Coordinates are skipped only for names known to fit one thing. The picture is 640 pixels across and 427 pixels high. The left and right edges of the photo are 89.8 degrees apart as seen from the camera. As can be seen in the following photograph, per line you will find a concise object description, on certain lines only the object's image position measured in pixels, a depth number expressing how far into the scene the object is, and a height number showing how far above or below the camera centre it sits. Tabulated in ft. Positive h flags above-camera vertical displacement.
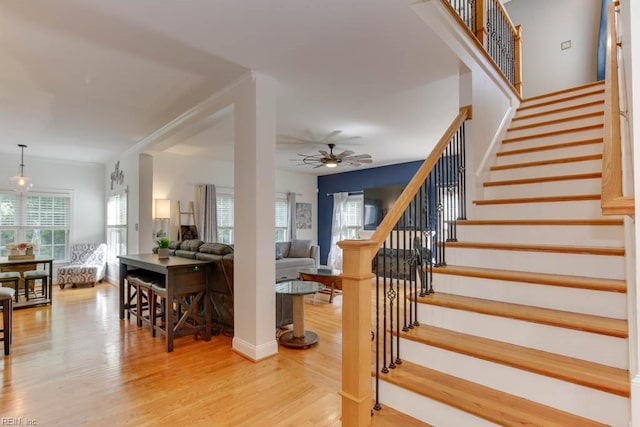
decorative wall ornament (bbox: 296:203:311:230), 28.30 +0.25
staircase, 4.98 -1.82
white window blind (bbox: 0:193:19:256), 20.29 +0.06
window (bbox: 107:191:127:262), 20.54 -0.38
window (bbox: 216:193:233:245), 23.23 +0.16
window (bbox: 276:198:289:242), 27.14 +0.07
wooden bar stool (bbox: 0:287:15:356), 9.99 -3.03
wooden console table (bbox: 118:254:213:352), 10.44 -2.05
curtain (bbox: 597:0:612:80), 14.52 +7.96
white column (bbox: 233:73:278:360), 9.76 -0.06
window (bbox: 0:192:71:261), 20.45 -0.08
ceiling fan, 17.22 +3.30
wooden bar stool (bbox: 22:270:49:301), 15.80 -2.88
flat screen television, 23.52 +1.29
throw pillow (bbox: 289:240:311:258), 22.97 -2.17
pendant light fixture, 17.48 +2.03
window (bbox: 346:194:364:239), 26.78 +0.40
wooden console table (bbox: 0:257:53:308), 15.41 -2.61
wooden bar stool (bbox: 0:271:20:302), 14.70 -2.67
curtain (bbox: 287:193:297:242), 27.25 +0.16
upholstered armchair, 20.17 -3.02
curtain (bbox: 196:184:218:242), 21.48 +0.42
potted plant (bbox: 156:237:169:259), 12.85 -1.16
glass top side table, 10.79 -3.74
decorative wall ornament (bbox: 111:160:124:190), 20.95 +2.95
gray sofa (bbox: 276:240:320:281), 20.76 -2.52
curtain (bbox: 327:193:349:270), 27.37 -0.50
